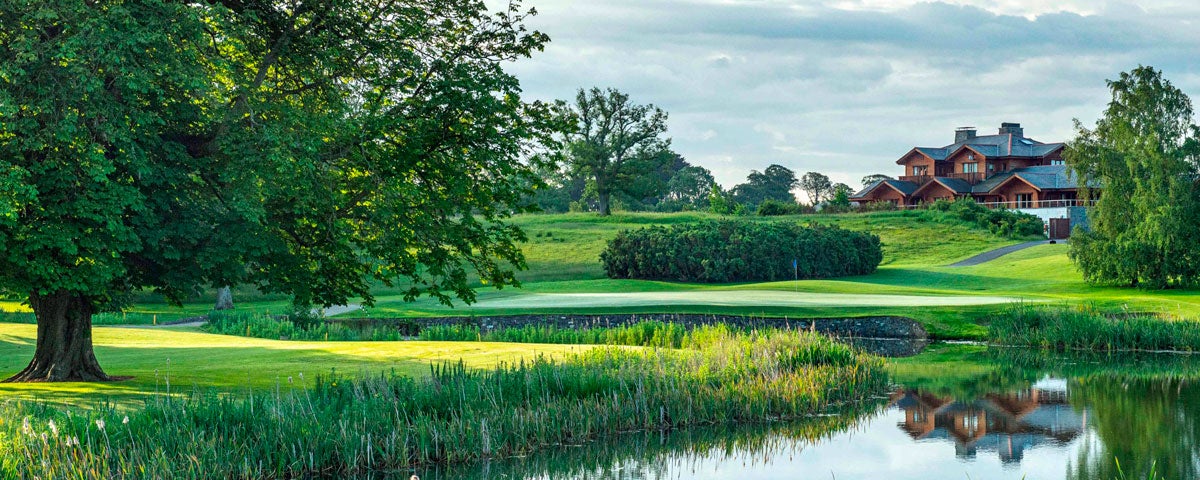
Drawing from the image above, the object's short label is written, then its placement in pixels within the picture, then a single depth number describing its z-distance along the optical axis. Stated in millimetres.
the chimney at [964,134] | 110562
